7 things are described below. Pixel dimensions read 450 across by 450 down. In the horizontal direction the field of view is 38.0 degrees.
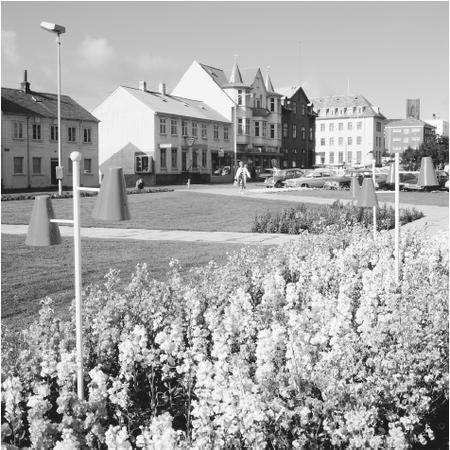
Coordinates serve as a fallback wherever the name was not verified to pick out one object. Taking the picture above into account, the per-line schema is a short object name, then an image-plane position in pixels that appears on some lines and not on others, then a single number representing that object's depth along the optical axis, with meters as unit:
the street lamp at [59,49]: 29.18
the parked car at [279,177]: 48.63
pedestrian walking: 41.53
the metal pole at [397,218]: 7.31
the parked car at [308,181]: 47.31
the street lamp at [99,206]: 4.26
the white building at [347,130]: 115.94
